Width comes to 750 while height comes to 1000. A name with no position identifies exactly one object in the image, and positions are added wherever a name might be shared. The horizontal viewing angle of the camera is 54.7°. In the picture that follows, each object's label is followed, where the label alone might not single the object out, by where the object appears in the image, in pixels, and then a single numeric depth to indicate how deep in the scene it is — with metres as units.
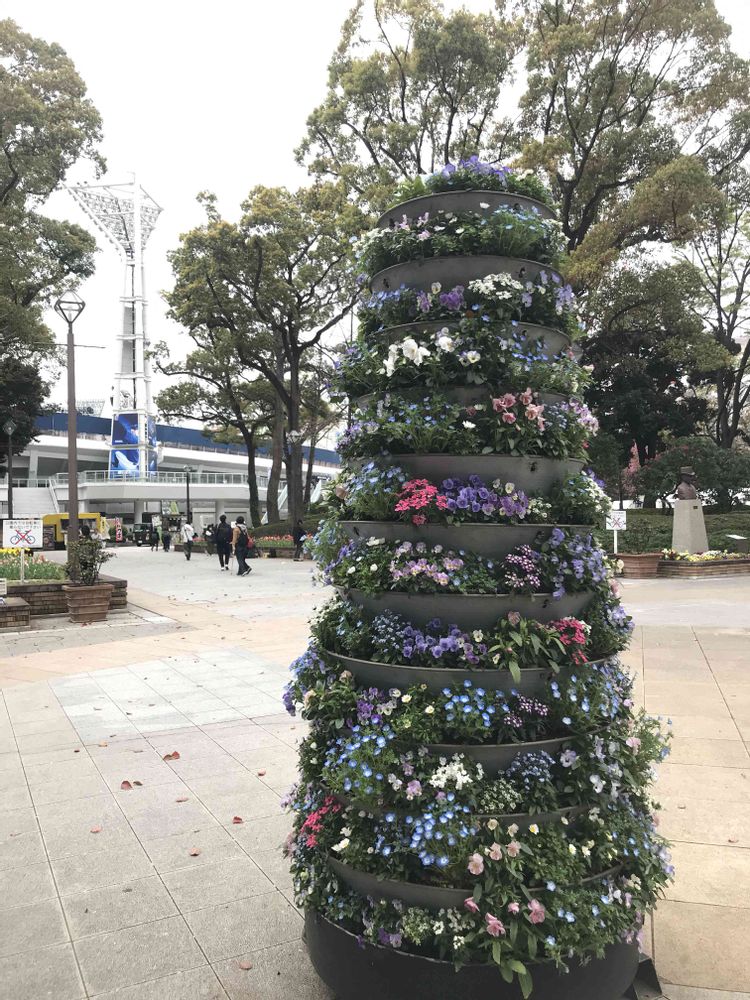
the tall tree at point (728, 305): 28.39
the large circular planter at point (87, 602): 11.77
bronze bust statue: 20.14
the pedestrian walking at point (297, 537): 25.74
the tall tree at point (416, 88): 20.47
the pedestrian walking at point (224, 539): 21.89
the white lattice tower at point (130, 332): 66.81
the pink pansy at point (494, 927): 2.08
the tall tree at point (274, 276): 25.62
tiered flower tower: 2.21
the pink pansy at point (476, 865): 2.12
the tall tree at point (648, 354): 25.14
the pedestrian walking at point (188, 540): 27.70
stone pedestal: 19.70
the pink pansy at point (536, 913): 2.09
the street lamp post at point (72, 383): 12.55
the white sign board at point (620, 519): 15.85
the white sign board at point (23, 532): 12.86
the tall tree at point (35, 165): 22.36
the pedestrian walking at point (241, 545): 20.16
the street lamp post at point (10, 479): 31.26
